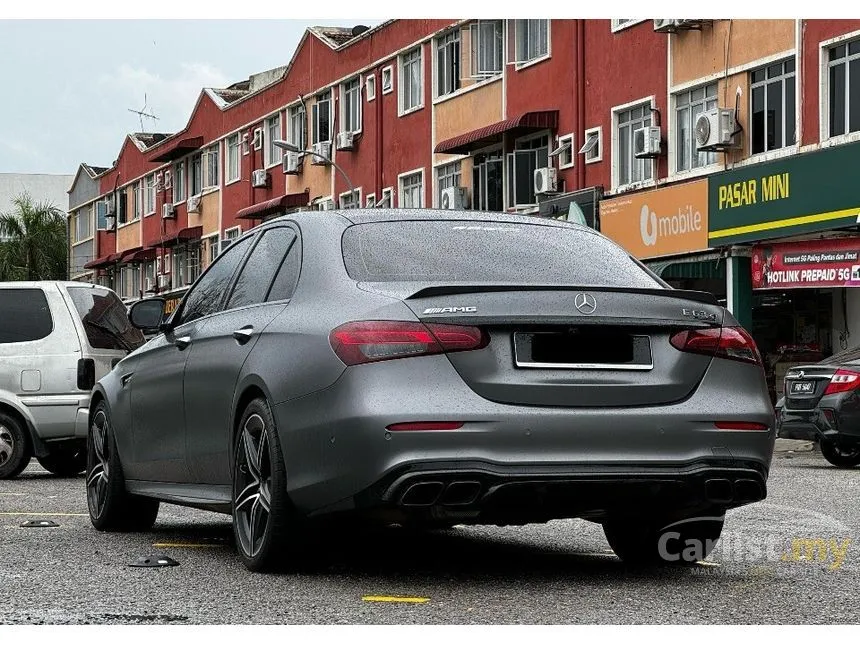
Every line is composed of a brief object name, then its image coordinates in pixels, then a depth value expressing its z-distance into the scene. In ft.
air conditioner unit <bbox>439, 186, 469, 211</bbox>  123.24
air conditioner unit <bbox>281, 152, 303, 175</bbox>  159.02
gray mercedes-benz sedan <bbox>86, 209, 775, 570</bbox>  20.07
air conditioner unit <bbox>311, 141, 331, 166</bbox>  150.51
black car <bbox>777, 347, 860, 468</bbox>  55.31
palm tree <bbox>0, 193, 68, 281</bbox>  248.73
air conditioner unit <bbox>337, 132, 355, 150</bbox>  146.61
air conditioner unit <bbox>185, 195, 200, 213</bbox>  193.36
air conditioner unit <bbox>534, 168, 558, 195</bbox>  110.01
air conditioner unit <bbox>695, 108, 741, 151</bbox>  89.76
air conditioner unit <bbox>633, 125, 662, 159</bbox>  97.35
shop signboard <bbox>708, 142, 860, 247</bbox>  80.12
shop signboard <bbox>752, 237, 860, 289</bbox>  82.07
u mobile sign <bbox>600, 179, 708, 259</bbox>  94.22
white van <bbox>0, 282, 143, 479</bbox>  49.90
